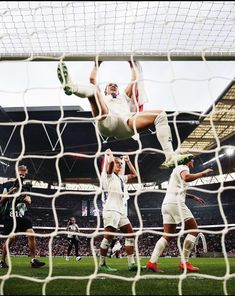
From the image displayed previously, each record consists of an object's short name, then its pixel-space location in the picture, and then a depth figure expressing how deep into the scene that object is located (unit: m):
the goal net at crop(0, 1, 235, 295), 3.43
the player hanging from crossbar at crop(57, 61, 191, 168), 3.46
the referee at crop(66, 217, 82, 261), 12.76
